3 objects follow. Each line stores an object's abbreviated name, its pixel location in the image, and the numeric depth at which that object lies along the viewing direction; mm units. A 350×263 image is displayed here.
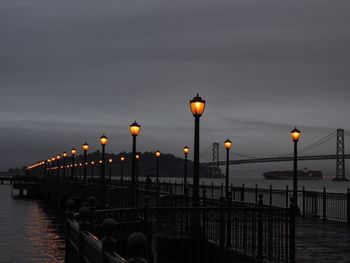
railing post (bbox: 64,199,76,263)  12516
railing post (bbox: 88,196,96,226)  10547
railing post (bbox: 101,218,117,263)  7082
